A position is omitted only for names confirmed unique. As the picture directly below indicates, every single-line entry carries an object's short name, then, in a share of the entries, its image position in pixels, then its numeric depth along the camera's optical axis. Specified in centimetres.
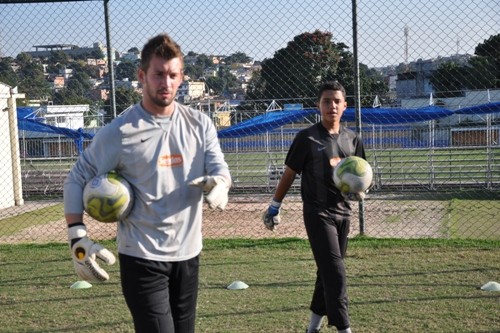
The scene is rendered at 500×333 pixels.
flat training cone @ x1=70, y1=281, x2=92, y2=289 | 718
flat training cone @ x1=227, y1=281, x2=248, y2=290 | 693
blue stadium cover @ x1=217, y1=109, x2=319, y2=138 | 1464
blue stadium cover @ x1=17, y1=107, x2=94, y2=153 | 1683
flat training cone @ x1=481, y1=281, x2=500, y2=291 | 654
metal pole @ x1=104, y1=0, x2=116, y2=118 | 904
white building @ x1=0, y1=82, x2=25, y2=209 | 1691
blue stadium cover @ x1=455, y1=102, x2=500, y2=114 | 1375
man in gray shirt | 345
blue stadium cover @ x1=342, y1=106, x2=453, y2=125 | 1482
